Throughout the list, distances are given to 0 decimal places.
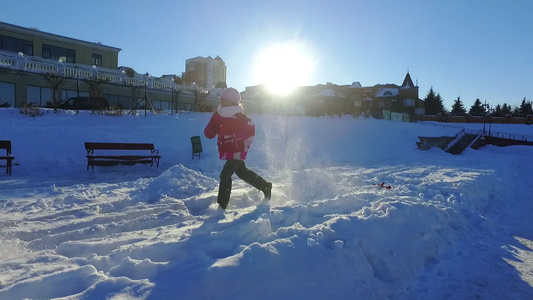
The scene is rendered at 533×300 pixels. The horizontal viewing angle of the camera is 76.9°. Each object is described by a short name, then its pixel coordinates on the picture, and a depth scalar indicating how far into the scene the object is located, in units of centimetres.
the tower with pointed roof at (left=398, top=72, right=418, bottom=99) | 7144
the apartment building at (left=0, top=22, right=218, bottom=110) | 2342
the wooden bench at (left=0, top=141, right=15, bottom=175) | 925
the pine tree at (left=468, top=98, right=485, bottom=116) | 7711
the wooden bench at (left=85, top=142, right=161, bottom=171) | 1071
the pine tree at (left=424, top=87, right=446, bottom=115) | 7588
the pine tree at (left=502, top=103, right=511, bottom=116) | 7862
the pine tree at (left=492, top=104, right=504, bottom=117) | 7941
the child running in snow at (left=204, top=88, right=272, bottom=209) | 506
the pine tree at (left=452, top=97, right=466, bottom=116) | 7829
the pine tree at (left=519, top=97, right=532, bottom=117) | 7394
